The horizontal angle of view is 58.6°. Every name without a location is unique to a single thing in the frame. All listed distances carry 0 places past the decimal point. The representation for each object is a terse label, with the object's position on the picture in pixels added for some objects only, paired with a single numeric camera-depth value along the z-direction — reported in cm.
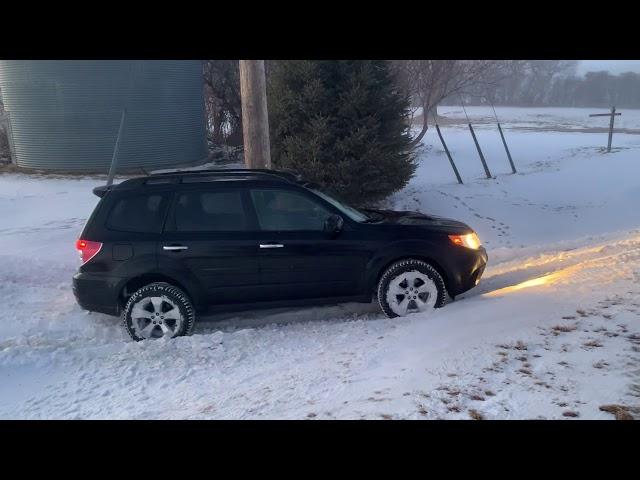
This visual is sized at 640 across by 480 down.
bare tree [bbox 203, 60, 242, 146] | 1684
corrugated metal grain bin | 1496
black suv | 555
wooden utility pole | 816
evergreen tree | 1027
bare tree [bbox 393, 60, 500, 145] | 1495
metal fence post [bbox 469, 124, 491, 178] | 1475
